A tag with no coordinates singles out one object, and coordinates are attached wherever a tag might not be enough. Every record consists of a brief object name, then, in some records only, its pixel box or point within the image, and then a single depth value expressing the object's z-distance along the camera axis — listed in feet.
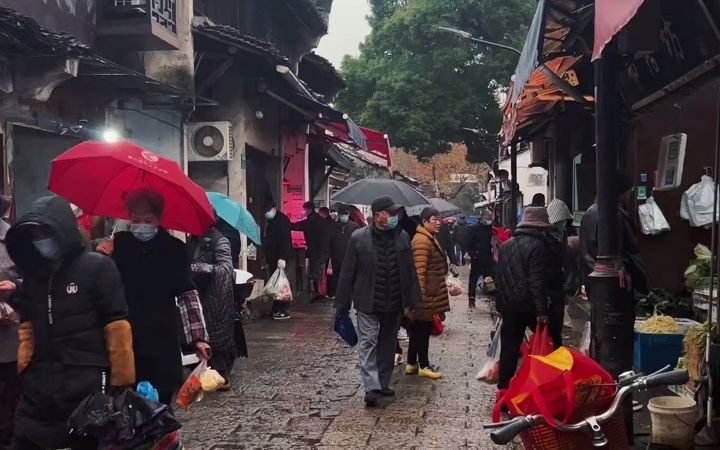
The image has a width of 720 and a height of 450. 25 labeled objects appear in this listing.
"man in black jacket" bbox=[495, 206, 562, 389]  21.98
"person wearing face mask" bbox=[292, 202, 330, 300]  50.72
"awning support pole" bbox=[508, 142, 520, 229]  48.16
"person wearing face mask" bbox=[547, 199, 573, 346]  22.47
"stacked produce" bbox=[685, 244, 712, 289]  26.71
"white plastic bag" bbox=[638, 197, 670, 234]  31.63
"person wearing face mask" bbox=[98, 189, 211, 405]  15.12
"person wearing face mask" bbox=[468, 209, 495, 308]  51.52
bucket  17.63
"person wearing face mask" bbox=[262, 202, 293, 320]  44.06
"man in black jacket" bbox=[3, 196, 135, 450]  12.67
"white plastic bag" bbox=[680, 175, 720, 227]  30.09
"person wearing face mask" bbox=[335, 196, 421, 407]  24.22
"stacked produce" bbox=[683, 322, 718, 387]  19.21
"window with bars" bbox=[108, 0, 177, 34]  30.48
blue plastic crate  24.29
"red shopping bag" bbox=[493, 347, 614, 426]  10.60
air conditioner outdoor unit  41.68
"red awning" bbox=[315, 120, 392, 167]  61.04
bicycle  9.96
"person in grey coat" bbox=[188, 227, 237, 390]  23.40
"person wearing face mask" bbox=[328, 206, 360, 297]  51.34
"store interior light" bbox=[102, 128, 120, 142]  30.70
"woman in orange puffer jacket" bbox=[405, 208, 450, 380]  27.68
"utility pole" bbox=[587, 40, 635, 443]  17.34
